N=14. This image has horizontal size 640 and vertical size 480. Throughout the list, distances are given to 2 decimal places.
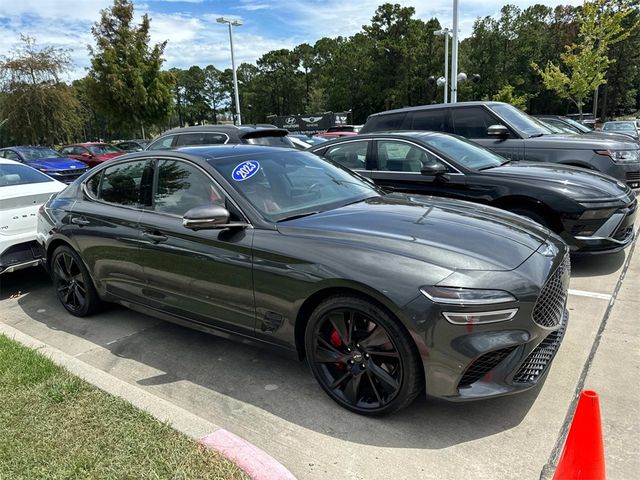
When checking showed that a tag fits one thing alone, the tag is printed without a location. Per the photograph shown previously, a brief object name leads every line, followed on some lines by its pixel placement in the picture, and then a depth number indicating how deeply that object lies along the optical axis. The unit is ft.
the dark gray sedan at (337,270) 8.50
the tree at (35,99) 86.58
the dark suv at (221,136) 26.73
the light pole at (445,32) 93.39
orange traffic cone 6.49
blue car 46.42
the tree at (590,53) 80.69
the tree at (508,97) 136.46
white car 17.72
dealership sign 119.96
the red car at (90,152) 62.45
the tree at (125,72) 81.20
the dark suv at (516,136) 23.57
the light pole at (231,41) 88.22
